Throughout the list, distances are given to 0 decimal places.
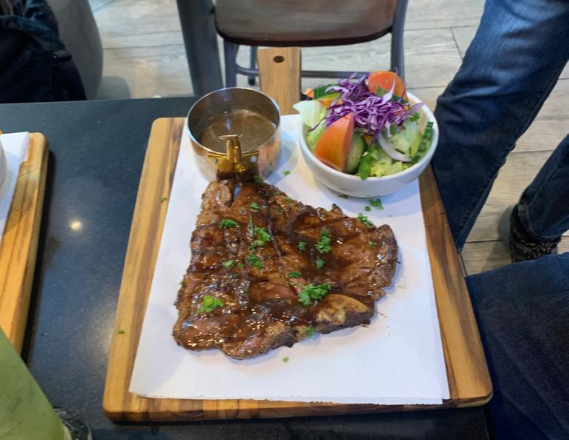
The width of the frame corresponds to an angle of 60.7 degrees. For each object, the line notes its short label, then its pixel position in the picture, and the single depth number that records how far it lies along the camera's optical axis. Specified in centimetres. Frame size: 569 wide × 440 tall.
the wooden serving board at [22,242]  38
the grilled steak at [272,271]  35
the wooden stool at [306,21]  71
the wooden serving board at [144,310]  34
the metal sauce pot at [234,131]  43
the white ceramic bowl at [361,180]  41
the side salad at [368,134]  42
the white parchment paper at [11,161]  44
